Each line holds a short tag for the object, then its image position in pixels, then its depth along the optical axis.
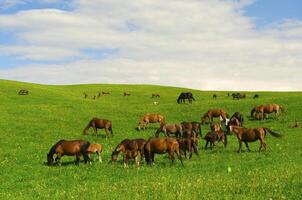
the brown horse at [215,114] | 44.09
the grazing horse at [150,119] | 42.19
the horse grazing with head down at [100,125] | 37.41
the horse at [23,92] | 77.12
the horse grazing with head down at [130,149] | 23.84
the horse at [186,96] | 64.75
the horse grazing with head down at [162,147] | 23.58
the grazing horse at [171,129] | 34.53
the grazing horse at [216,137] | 30.31
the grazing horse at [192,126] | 35.34
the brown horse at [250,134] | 28.78
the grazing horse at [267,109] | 45.22
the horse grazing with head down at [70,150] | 24.41
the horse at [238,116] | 41.56
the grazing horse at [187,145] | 25.39
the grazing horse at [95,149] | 24.78
